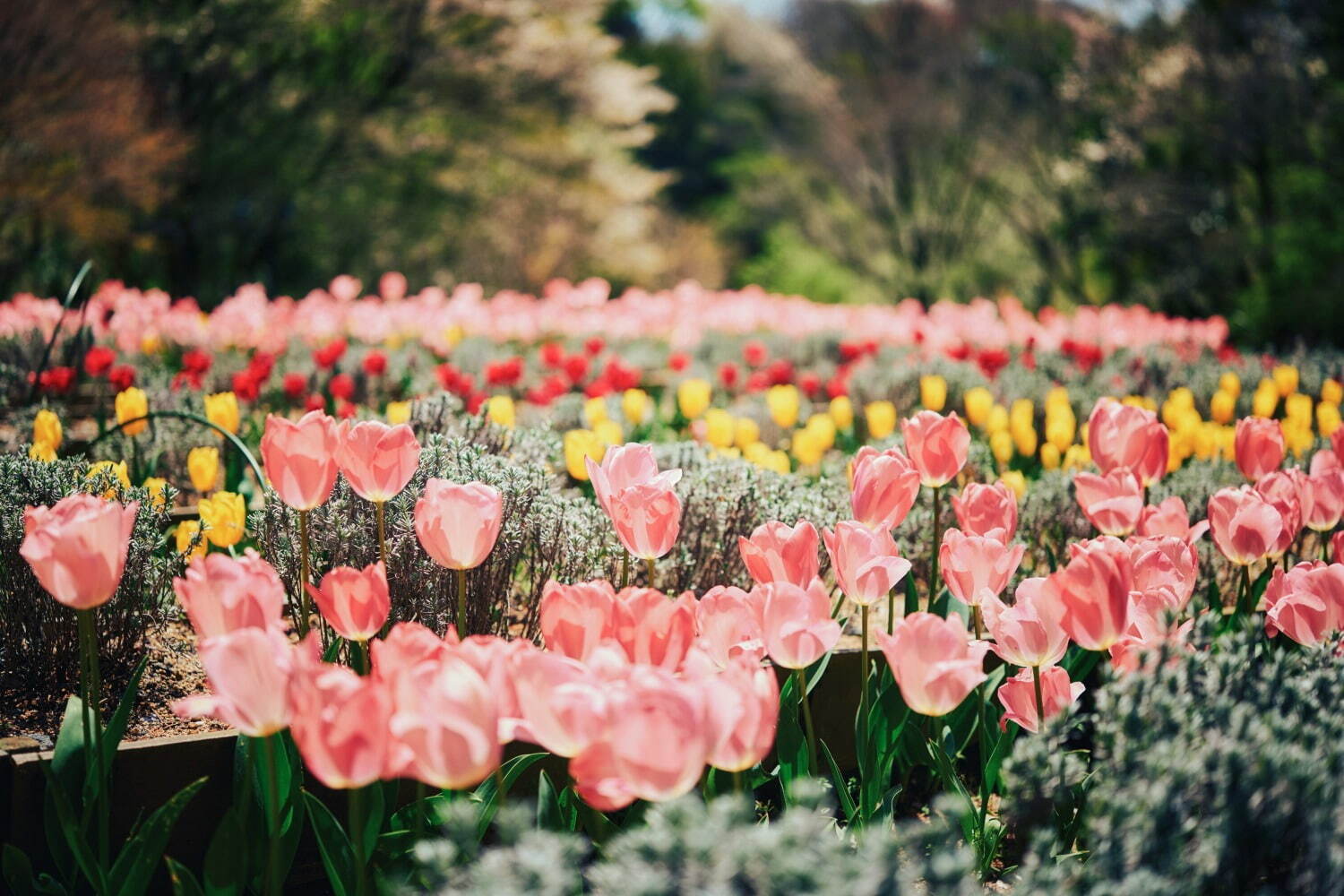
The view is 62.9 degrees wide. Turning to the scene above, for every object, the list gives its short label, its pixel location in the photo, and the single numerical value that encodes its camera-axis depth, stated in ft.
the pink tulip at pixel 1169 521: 7.06
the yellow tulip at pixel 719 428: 11.75
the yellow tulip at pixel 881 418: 13.30
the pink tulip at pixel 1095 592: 5.28
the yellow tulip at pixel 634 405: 13.61
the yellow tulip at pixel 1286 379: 17.34
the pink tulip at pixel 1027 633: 5.62
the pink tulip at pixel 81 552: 4.81
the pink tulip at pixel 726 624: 5.32
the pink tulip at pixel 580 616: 4.88
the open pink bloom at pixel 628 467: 6.56
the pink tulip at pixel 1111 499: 7.16
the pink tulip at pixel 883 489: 6.73
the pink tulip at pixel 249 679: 4.17
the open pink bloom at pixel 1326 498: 7.62
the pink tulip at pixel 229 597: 4.68
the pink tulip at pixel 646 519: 5.99
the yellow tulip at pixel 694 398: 13.92
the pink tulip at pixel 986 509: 6.81
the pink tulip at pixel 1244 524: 6.88
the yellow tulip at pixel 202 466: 9.19
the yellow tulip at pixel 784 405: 14.02
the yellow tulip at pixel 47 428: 9.44
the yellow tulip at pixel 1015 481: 10.81
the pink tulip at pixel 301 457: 6.03
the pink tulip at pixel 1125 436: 8.23
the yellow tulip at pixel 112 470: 8.15
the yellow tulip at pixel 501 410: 11.14
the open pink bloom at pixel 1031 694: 5.99
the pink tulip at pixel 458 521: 5.64
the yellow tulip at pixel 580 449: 9.80
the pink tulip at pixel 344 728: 3.94
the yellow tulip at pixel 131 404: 10.60
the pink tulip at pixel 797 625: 5.08
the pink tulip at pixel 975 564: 6.11
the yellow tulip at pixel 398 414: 10.79
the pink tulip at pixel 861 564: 5.78
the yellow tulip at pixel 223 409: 10.61
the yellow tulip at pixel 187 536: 8.17
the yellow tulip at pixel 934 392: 15.06
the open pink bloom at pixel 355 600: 5.22
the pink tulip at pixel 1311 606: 5.94
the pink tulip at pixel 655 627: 4.81
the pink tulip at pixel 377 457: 6.30
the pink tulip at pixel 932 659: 4.92
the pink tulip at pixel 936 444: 7.24
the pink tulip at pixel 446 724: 3.91
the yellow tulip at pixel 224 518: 7.96
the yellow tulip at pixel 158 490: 8.27
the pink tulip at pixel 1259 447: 8.41
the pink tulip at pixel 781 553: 5.86
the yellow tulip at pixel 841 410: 14.11
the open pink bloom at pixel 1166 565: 5.92
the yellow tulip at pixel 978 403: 13.67
